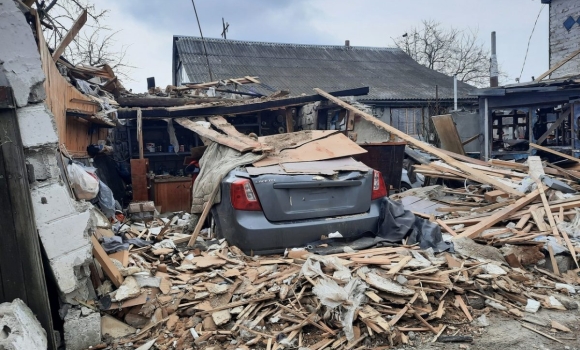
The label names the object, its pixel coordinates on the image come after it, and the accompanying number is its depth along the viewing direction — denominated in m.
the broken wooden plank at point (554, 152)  9.75
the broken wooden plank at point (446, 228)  5.61
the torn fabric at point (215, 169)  4.89
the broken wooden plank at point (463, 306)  3.43
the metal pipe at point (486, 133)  14.09
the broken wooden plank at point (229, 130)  5.81
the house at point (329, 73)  22.48
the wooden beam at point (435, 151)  7.30
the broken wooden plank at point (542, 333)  3.21
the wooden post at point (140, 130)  8.38
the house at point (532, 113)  12.23
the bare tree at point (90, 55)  21.50
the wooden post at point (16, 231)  2.93
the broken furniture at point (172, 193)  8.62
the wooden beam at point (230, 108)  8.77
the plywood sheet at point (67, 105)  5.56
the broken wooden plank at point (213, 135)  5.55
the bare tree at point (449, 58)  40.09
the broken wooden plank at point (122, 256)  4.07
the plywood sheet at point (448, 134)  13.09
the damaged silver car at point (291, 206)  4.23
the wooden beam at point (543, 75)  15.47
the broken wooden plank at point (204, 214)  4.73
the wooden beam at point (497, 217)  5.61
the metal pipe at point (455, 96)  20.59
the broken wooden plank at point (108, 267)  3.61
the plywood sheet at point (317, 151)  5.04
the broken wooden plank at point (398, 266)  3.65
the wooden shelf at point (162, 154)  10.02
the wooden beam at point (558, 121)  12.30
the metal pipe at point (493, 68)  16.59
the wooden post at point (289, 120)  10.36
